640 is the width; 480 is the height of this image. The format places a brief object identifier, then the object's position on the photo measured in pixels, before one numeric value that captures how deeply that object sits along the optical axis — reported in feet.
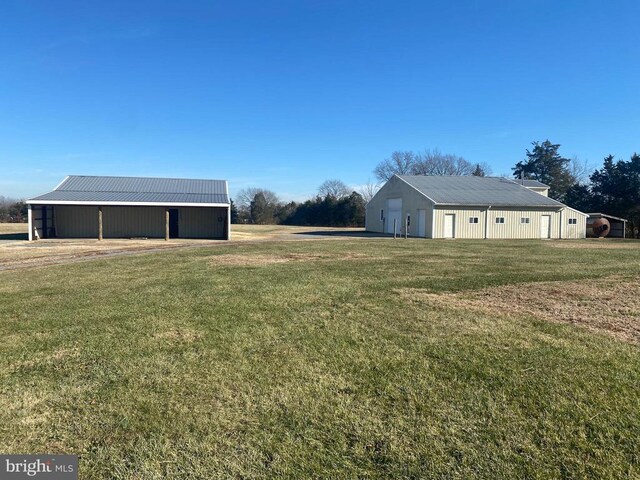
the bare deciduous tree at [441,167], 222.69
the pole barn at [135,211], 87.10
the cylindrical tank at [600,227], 110.52
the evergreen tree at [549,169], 199.41
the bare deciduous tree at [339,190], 240.57
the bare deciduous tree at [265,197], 213.66
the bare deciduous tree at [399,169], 225.56
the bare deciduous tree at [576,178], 204.89
